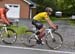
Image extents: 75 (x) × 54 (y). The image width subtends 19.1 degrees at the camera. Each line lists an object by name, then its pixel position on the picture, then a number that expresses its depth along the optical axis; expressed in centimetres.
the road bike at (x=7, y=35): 915
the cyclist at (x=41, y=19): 834
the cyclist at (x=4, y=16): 900
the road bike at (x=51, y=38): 849
